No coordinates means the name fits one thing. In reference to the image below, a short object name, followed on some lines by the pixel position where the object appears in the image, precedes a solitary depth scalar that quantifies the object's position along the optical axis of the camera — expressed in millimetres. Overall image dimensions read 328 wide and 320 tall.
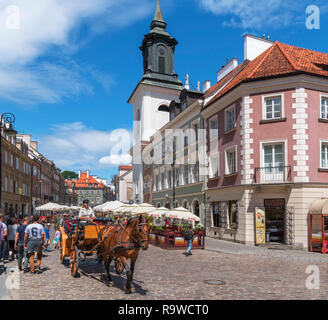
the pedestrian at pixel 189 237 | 18253
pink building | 20500
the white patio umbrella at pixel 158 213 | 23777
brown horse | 8758
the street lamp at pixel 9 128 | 18123
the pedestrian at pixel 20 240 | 12566
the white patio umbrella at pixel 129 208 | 27672
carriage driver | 11983
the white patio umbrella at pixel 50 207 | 32969
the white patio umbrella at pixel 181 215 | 20214
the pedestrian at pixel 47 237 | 17400
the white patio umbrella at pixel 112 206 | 32375
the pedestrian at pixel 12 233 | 14727
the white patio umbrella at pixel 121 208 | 28641
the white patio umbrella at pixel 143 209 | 26795
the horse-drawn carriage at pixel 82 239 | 10734
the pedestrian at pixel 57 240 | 20175
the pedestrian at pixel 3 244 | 13211
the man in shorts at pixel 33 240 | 11477
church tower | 50344
